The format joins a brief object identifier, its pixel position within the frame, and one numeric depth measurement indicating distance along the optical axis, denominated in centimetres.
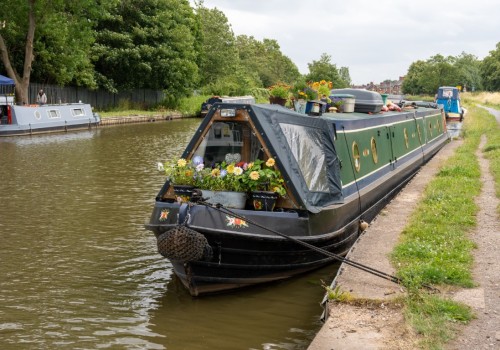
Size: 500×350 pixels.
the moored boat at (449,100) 4197
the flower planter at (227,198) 778
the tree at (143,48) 4488
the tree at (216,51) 6481
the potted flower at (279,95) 1052
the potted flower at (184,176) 802
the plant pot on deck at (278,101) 1055
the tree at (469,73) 10125
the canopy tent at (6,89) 3803
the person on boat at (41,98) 3603
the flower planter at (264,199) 782
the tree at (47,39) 3444
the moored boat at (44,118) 2952
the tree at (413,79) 11100
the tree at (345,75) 11812
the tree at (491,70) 10638
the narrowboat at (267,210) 738
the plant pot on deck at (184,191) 799
